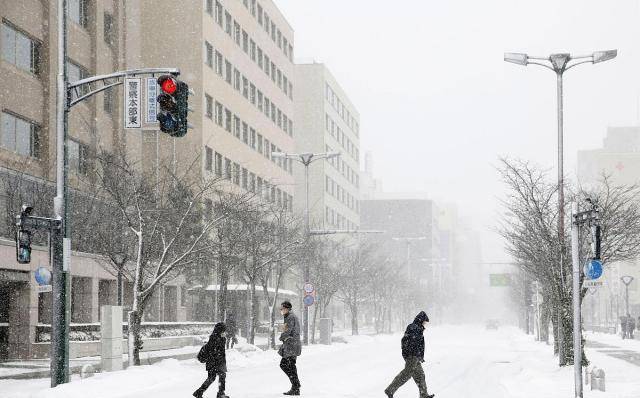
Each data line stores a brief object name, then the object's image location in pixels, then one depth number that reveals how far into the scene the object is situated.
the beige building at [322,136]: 107.69
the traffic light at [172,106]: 15.01
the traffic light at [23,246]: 18.17
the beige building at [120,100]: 38.66
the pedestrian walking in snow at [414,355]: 16.89
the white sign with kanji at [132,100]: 20.00
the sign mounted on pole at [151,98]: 20.50
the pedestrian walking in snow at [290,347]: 18.05
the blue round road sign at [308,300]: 43.55
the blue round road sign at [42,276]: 30.47
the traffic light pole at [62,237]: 19.44
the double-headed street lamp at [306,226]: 46.03
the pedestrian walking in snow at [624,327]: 58.86
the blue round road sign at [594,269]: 17.97
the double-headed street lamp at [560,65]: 25.12
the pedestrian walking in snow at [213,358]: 17.14
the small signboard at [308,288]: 43.28
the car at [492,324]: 117.06
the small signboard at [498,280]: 107.43
